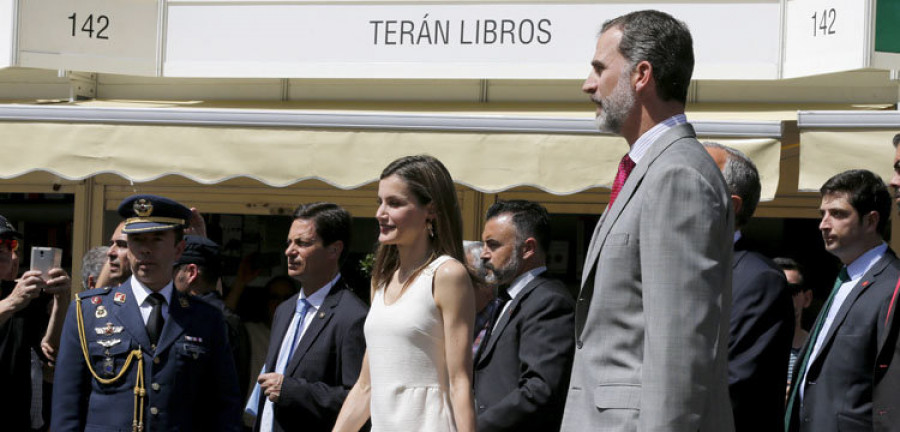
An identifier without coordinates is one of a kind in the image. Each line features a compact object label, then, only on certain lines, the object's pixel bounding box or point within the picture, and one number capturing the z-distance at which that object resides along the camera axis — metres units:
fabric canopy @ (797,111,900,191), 11.82
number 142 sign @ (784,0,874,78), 14.14
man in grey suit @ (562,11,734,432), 5.29
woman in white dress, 7.73
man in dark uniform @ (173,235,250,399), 13.06
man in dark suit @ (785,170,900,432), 9.40
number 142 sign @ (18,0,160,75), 16.38
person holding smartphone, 11.26
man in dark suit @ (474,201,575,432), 9.51
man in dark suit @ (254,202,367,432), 10.25
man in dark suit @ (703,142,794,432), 8.26
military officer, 9.66
